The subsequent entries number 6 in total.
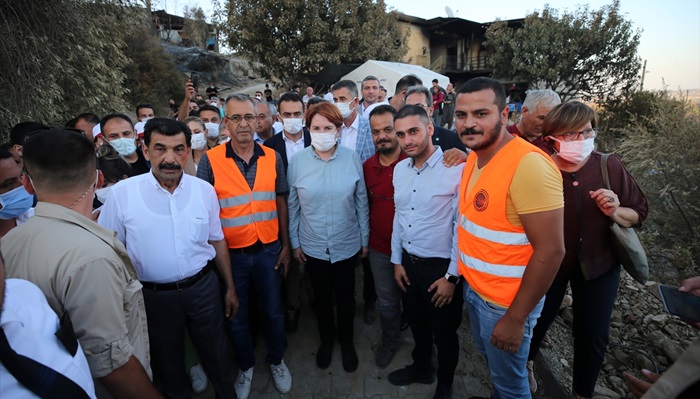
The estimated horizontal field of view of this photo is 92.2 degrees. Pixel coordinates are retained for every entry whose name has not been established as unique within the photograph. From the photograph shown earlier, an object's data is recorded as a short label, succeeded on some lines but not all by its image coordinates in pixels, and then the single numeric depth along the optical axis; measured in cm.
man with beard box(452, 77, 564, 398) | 167
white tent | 1425
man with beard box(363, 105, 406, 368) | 295
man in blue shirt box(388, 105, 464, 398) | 246
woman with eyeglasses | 230
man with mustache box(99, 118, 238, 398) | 223
